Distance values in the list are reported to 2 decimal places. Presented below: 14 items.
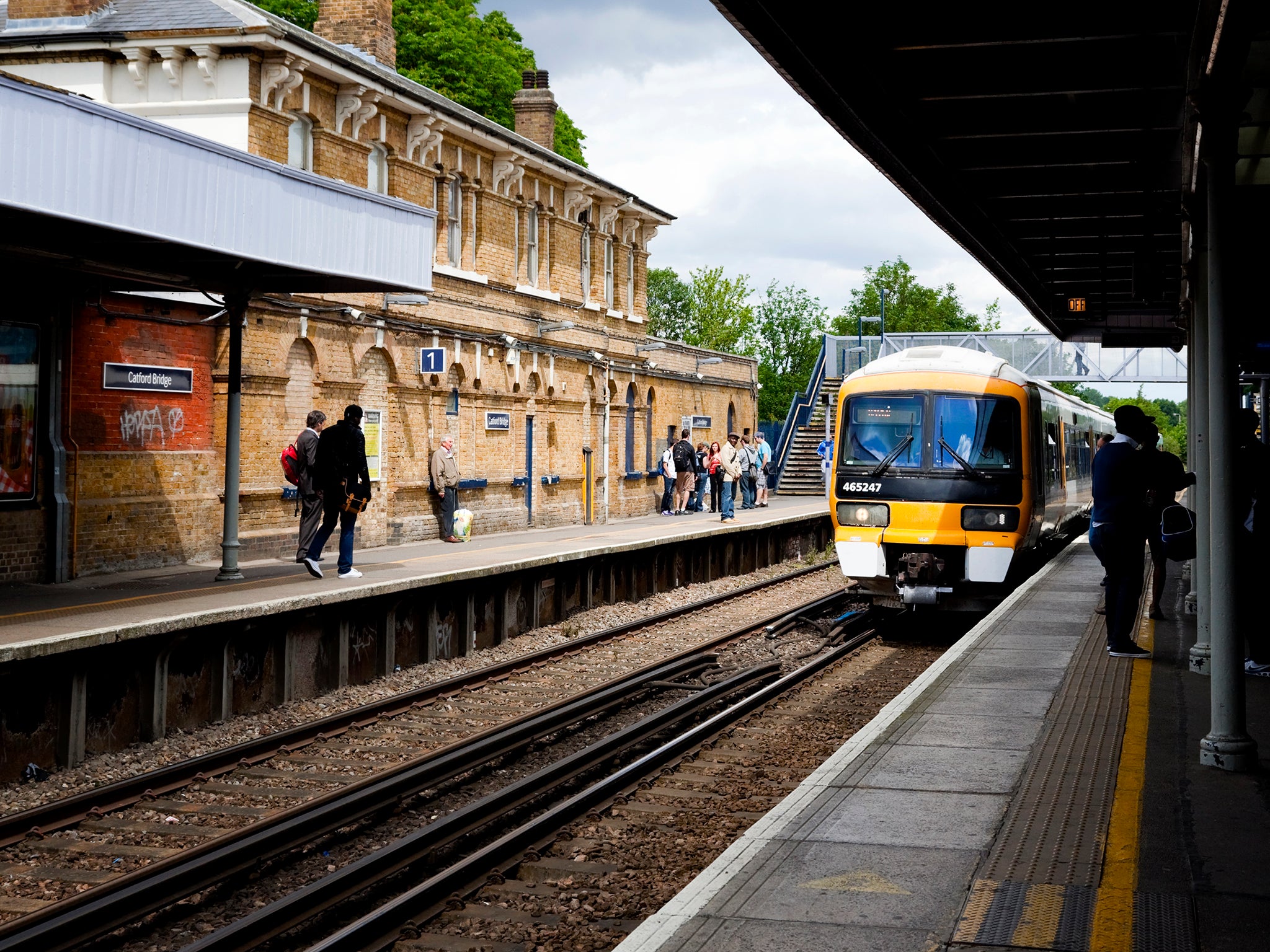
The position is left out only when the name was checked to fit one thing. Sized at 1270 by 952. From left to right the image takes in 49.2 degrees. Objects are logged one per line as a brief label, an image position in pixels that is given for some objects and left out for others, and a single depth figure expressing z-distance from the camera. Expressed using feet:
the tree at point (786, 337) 264.72
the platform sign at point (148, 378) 50.42
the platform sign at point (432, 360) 72.43
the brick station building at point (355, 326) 52.54
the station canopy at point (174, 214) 32.53
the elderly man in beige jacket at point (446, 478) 71.61
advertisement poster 45.34
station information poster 68.64
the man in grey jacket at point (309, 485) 49.96
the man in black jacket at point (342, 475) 47.34
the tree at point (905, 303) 260.42
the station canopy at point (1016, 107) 24.66
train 48.19
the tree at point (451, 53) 128.16
